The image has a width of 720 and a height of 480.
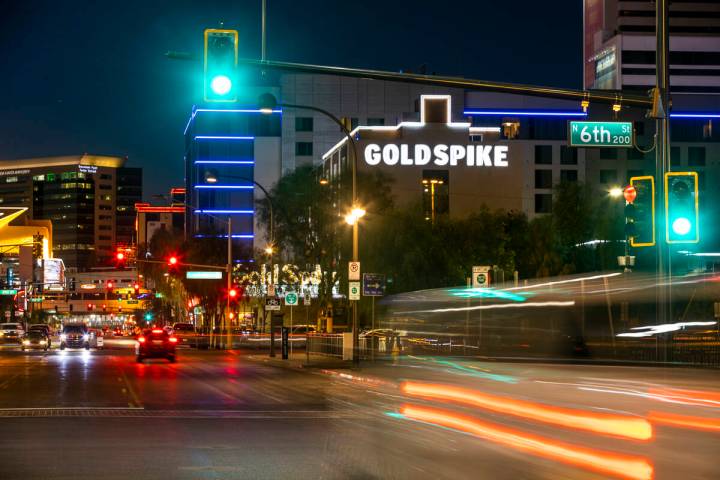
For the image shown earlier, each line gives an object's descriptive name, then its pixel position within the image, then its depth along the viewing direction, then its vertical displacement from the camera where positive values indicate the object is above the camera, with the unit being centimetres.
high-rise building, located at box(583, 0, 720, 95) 15262 +3942
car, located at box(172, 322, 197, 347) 8081 -314
